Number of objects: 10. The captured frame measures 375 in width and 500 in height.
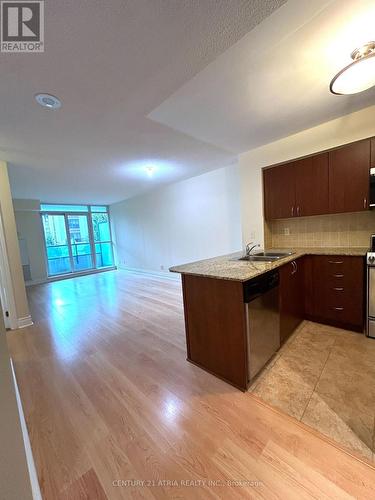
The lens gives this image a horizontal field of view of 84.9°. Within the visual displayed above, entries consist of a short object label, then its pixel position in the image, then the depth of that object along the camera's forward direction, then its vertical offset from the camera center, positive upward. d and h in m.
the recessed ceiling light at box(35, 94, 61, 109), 1.73 +1.21
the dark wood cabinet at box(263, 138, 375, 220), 2.38 +0.47
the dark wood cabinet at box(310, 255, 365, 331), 2.33 -0.87
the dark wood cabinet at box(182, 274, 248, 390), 1.62 -0.87
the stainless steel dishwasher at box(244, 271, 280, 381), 1.61 -0.83
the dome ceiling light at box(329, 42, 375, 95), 1.32 +0.97
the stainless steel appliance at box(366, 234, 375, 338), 2.13 -0.81
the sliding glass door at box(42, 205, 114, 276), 7.29 -0.09
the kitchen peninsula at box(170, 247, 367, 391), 1.63 -0.79
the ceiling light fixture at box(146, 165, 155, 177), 3.92 +1.22
